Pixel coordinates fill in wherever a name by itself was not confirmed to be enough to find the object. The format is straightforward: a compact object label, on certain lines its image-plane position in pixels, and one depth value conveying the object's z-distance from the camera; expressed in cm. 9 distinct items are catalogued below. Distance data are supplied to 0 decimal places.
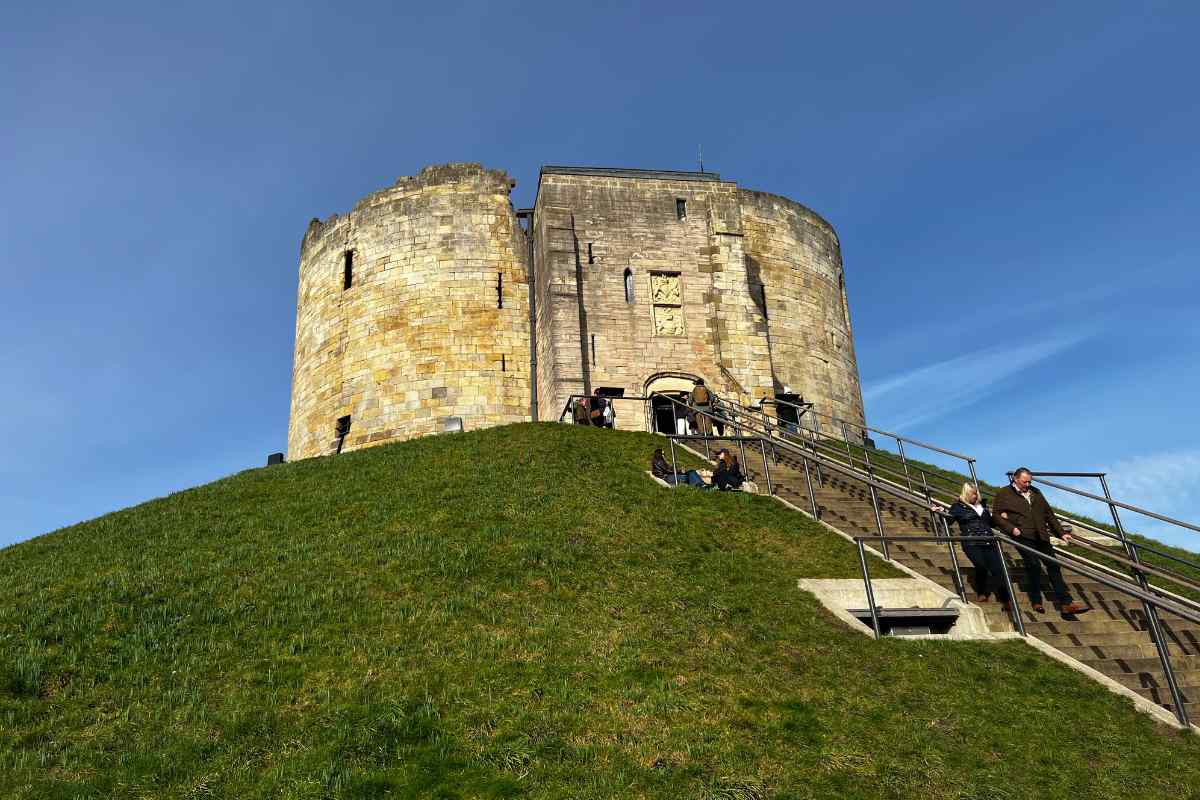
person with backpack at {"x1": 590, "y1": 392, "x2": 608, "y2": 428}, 2175
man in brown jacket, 1047
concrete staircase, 912
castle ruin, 2433
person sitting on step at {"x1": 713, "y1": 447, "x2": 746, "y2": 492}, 1497
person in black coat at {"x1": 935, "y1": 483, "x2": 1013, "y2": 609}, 1056
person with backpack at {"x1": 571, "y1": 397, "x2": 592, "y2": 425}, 2222
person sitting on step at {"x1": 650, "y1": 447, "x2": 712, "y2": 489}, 1516
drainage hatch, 1013
